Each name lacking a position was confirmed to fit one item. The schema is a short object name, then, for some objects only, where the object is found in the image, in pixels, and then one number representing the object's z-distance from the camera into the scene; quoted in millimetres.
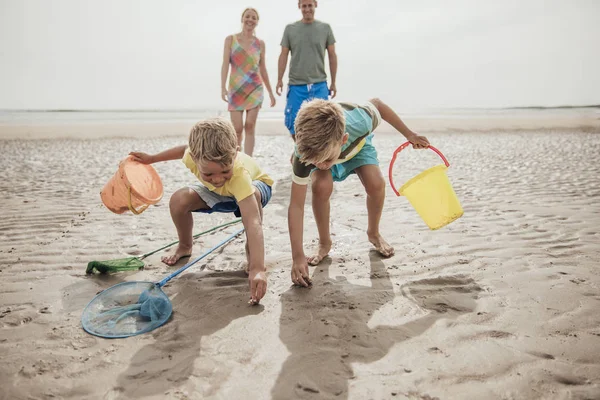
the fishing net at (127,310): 1984
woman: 5203
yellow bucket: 2650
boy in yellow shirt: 2209
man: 4910
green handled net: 2578
